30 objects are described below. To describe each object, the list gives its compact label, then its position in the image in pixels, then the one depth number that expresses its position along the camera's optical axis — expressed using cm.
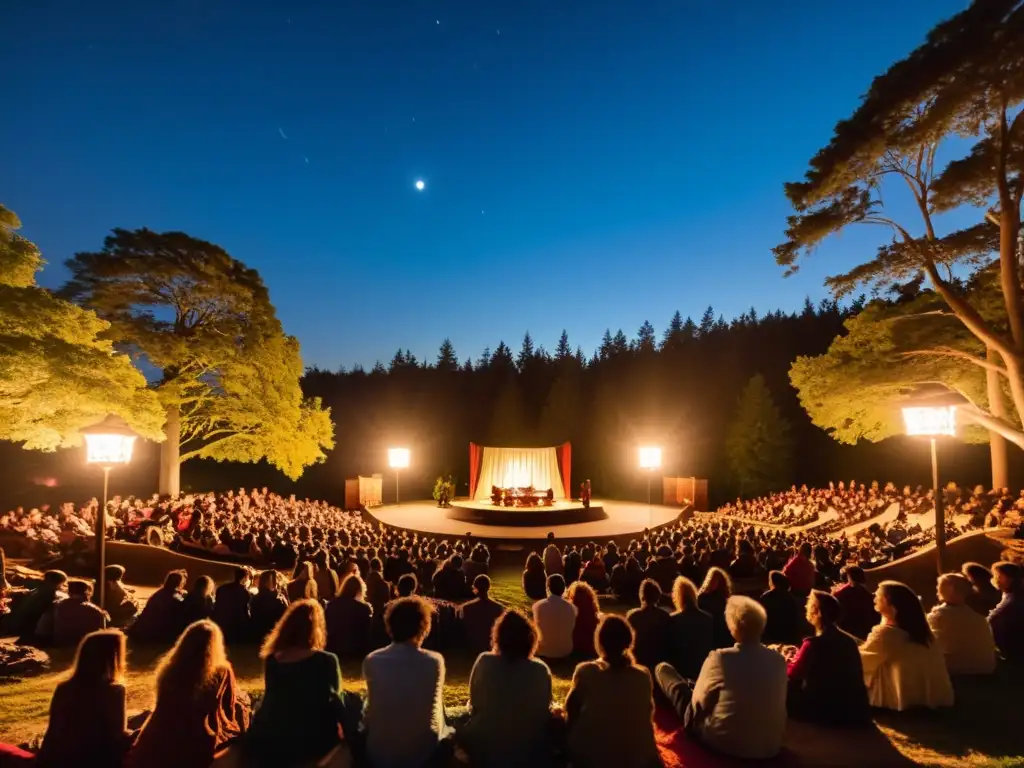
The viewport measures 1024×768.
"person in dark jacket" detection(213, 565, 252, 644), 538
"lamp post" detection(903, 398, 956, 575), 610
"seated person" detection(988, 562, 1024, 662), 477
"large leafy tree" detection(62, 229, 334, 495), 1421
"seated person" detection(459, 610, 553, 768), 268
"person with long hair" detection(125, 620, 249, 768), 254
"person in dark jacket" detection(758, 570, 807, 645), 511
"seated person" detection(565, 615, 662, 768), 266
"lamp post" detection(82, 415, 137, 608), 555
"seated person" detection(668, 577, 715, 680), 411
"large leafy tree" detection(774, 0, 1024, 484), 813
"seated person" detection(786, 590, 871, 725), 343
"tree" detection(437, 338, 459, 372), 5072
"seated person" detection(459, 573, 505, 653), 490
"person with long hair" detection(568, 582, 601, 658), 495
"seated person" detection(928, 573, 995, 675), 430
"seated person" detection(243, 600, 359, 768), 267
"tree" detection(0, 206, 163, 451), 831
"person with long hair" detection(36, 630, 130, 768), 255
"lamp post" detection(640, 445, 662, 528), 1299
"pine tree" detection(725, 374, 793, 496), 2505
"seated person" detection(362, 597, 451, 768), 272
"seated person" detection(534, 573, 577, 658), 476
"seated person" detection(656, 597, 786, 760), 292
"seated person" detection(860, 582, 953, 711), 371
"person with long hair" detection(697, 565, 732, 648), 466
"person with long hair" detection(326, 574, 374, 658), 485
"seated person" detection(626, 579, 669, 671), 418
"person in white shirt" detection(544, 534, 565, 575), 828
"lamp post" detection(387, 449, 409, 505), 1839
